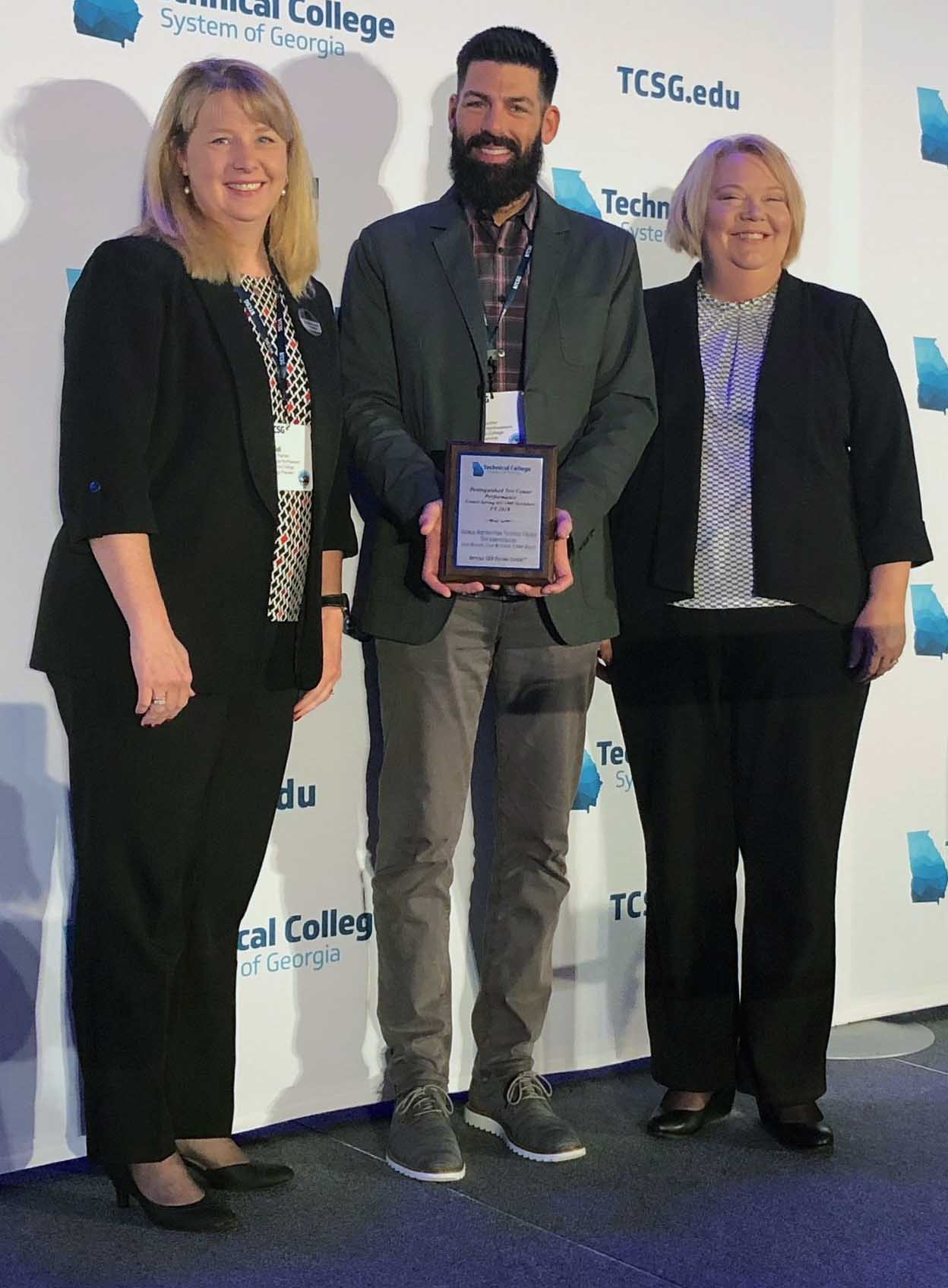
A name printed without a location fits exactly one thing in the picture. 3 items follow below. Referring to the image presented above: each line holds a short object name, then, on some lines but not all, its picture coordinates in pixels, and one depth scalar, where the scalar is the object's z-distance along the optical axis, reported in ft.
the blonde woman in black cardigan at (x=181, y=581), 7.52
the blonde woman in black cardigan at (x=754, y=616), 9.29
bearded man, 8.93
